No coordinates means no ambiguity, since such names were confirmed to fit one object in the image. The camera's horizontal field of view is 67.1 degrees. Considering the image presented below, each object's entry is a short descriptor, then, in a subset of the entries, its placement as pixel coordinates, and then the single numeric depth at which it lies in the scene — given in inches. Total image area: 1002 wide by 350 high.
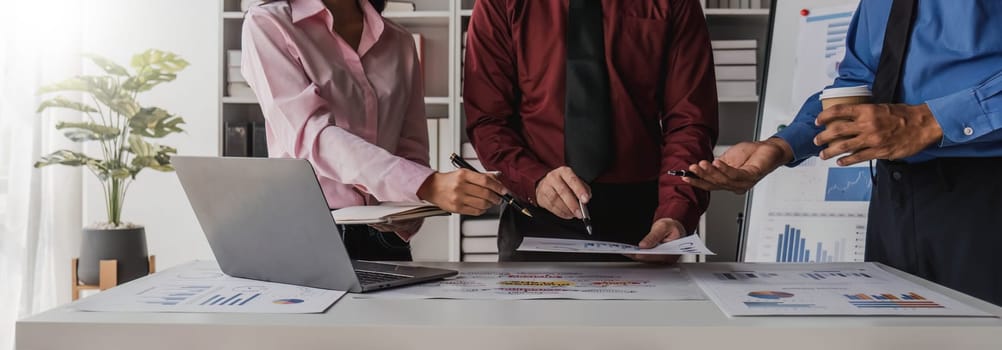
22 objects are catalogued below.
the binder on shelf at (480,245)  120.2
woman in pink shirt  47.7
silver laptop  37.2
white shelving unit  119.1
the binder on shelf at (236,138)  119.9
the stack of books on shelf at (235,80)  119.4
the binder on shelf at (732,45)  118.9
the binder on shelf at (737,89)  119.4
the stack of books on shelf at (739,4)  119.5
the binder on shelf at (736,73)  119.4
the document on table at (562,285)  38.5
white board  100.9
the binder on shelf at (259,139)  120.3
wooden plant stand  108.0
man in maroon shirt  65.6
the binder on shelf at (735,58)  119.0
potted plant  108.8
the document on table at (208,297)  35.2
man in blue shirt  45.3
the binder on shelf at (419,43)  121.5
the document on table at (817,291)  34.2
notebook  39.1
